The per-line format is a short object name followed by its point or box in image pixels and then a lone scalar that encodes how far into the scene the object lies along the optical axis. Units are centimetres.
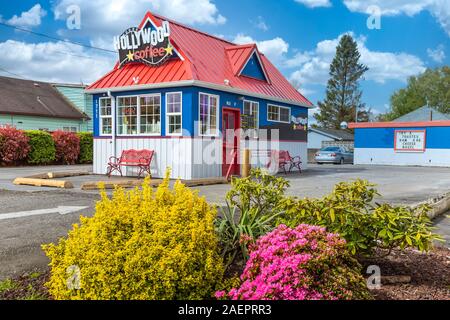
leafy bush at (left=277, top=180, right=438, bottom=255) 351
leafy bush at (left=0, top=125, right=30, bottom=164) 2177
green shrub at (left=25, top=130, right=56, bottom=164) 2328
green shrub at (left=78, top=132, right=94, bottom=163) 2625
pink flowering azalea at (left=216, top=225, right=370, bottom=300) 290
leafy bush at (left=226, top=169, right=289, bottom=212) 443
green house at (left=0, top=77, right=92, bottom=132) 3216
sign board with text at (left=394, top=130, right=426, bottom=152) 2948
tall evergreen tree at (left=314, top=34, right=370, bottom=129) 6022
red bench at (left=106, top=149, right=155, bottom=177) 1467
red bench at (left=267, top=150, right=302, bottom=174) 1808
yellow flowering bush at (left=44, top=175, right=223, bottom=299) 294
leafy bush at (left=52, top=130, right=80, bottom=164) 2467
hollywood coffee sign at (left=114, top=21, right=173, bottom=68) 1466
